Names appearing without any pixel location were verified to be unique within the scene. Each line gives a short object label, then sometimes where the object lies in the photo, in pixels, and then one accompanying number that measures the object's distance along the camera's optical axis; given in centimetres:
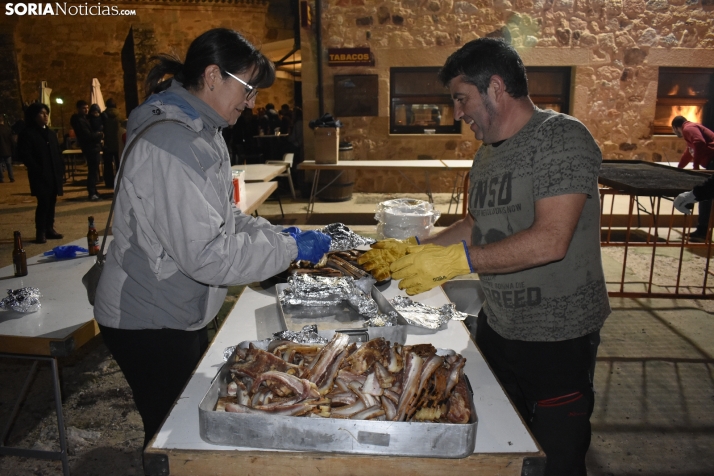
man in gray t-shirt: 197
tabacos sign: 1003
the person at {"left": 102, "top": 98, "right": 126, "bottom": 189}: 1120
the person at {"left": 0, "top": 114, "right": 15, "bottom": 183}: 1330
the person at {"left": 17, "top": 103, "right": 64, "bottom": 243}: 753
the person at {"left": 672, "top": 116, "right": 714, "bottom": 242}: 801
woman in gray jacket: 171
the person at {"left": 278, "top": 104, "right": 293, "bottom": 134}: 1429
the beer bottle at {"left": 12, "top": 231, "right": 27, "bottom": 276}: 334
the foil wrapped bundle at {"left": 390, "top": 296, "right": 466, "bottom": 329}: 237
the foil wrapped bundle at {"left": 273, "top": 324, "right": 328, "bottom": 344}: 198
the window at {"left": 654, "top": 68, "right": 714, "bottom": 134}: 1050
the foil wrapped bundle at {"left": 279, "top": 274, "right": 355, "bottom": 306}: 252
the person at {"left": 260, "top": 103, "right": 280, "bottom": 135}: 1412
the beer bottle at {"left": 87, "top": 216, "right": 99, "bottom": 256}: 380
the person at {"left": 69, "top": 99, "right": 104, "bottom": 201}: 1107
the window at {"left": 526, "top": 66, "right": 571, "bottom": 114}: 1047
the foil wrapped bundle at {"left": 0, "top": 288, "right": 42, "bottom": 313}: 266
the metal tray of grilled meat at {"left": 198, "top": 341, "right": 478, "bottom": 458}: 140
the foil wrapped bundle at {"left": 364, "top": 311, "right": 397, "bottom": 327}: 230
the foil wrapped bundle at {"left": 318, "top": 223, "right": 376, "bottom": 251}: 336
